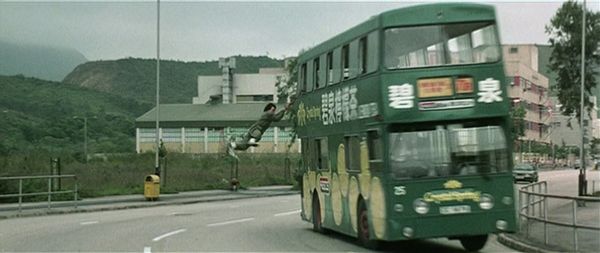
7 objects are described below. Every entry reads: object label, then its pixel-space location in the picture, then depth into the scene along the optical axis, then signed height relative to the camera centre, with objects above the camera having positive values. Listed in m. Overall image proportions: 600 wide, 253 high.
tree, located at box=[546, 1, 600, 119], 40.75 +5.41
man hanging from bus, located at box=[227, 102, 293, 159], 43.97 +1.82
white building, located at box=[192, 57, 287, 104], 125.44 +11.71
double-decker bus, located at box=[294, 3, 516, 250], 13.90 +0.62
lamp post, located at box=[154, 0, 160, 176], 39.50 +5.42
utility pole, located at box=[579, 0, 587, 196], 34.16 +0.92
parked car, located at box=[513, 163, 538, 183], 60.25 -0.85
